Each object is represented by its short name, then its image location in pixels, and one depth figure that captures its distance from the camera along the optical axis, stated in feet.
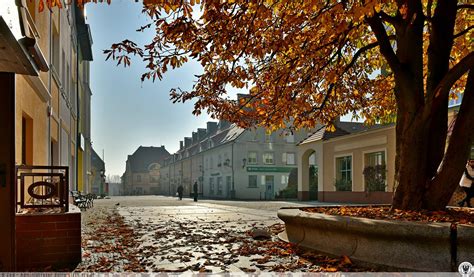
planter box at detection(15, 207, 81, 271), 17.52
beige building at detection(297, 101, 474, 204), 76.85
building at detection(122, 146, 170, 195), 322.55
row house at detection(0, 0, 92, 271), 14.43
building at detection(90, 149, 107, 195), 231.14
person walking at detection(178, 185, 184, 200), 131.23
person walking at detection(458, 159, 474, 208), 41.47
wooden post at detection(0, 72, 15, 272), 15.29
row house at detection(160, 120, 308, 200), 161.58
